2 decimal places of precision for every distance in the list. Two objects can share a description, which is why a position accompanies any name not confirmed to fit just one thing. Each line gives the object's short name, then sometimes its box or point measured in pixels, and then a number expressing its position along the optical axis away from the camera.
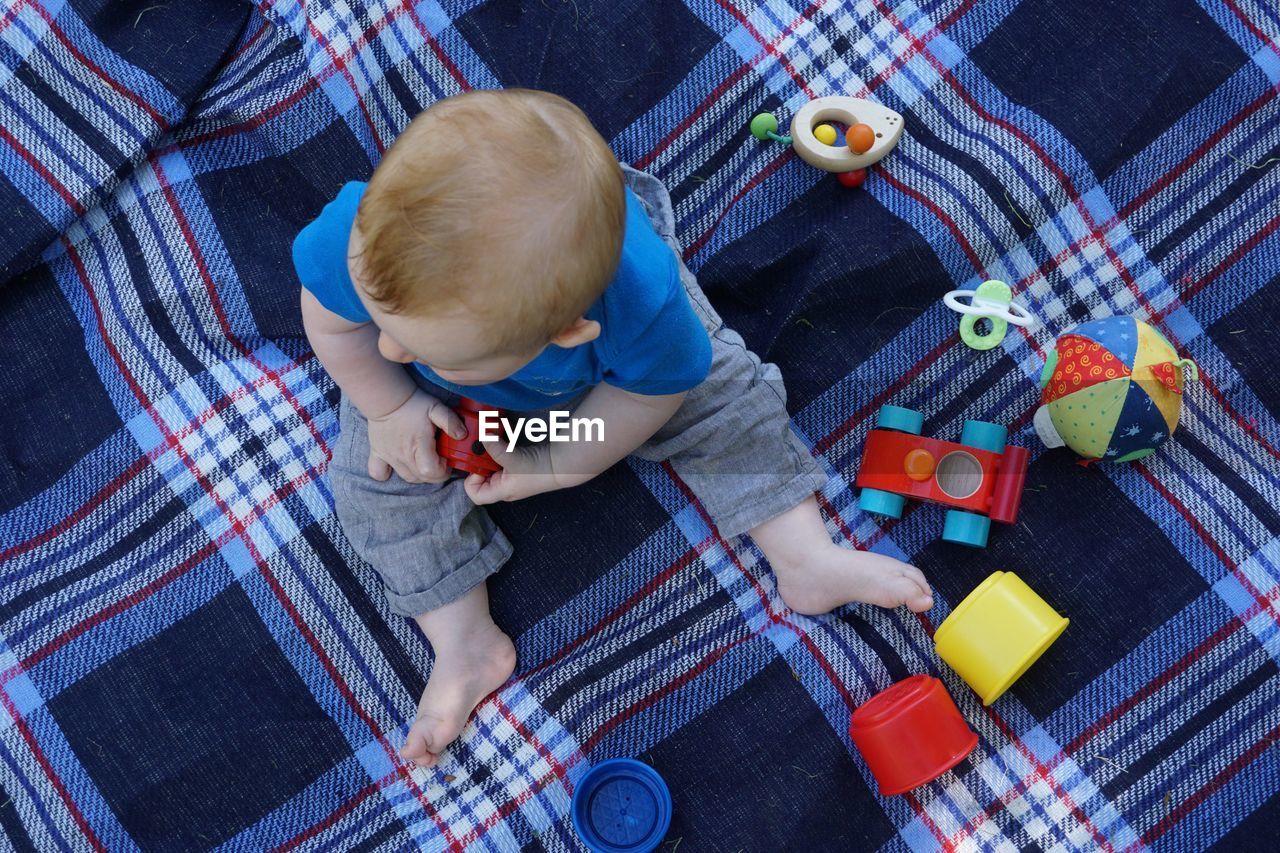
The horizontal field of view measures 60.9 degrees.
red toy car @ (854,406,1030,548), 1.16
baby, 0.74
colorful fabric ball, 1.07
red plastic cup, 1.07
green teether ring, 1.19
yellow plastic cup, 1.08
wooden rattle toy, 1.21
